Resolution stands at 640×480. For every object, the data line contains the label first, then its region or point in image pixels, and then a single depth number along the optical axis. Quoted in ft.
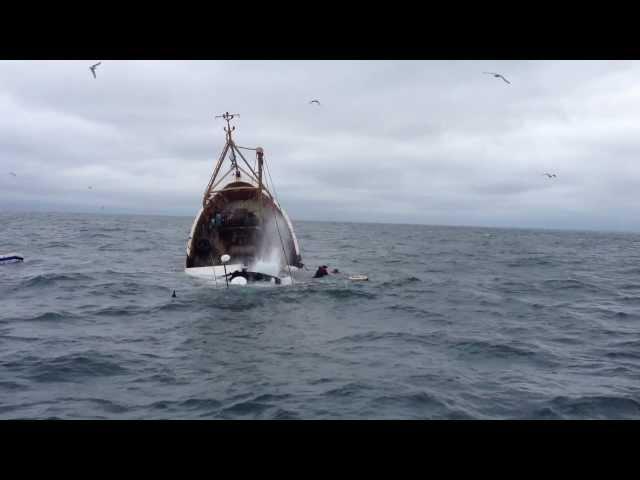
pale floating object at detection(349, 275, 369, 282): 75.92
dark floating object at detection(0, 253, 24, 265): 85.03
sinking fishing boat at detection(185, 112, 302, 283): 79.61
